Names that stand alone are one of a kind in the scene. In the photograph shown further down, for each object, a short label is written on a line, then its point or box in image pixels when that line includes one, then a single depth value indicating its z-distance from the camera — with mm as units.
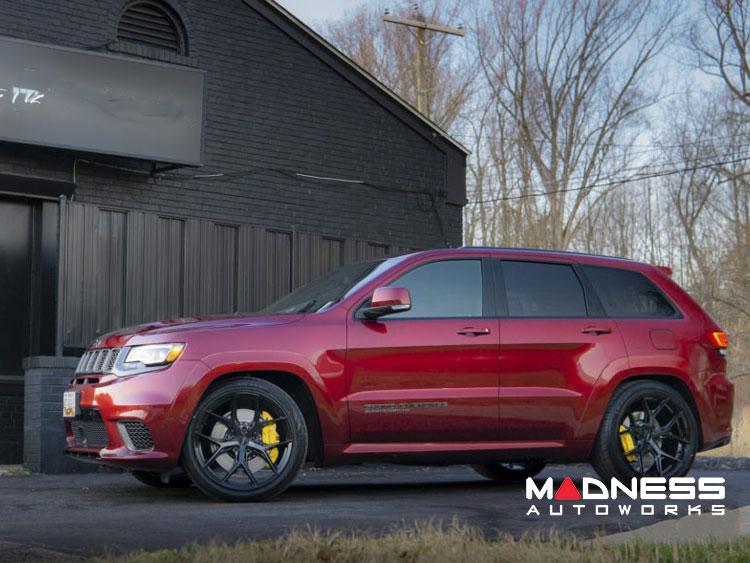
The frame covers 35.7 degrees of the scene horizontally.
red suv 7773
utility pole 26636
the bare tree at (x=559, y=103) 35188
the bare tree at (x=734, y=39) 30094
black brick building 13328
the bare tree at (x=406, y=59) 35562
